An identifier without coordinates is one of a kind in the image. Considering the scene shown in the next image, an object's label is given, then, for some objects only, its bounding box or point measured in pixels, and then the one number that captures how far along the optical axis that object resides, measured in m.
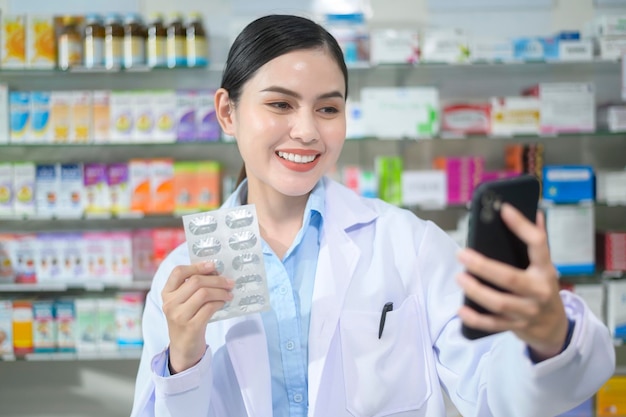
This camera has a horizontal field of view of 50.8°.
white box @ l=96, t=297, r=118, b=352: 3.78
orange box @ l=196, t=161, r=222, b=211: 3.75
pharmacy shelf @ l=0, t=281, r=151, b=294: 3.72
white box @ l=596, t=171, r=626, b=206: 3.73
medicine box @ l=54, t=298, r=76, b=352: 3.79
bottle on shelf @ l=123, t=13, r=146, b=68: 3.72
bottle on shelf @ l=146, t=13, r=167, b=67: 3.74
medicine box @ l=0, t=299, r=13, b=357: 3.78
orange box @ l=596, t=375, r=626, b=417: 3.82
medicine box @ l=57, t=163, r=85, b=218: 3.76
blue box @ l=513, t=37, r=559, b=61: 3.77
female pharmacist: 1.32
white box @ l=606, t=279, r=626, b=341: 3.72
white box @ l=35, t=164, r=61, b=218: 3.76
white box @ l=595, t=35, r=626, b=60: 3.74
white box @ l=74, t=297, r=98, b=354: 3.78
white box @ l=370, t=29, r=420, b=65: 3.74
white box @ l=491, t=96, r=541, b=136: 3.71
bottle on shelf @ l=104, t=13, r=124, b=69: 3.72
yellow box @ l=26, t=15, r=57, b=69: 3.75
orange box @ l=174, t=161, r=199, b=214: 3.74
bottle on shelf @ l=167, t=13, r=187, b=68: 3.76
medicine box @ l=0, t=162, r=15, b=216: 3.75
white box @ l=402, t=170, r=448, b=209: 3.70
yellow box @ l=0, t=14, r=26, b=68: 3.74
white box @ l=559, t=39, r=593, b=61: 3.73
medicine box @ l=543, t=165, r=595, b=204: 3.75
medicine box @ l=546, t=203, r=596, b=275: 3.74
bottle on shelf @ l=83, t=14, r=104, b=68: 3.72
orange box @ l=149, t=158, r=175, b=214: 3.73
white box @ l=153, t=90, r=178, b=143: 3.71
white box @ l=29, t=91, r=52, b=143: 3.75
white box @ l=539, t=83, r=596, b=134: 3.72
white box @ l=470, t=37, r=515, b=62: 3.75
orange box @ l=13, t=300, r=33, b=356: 3.78
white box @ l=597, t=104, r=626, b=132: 3.75
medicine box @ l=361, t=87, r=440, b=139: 3.65
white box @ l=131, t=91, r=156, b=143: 3.71
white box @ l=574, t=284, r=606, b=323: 3.74
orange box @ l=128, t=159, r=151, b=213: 3.74
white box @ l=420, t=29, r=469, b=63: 3.73
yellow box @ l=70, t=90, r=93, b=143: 3.74
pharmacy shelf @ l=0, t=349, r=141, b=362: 3.76
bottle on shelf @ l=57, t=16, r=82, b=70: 3.72
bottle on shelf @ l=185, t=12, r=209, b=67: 3.72
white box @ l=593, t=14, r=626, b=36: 3.72
